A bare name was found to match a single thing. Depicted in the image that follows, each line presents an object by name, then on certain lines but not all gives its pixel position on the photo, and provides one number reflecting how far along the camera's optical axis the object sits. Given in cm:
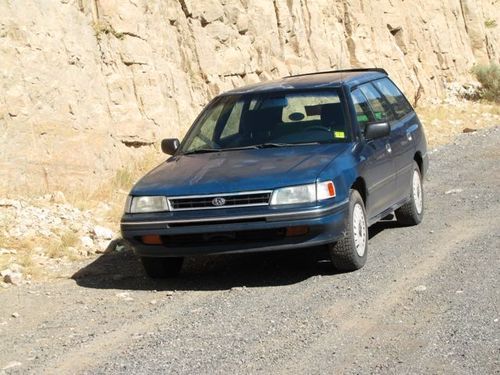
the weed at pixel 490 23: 3037
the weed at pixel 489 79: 2602
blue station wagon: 866
